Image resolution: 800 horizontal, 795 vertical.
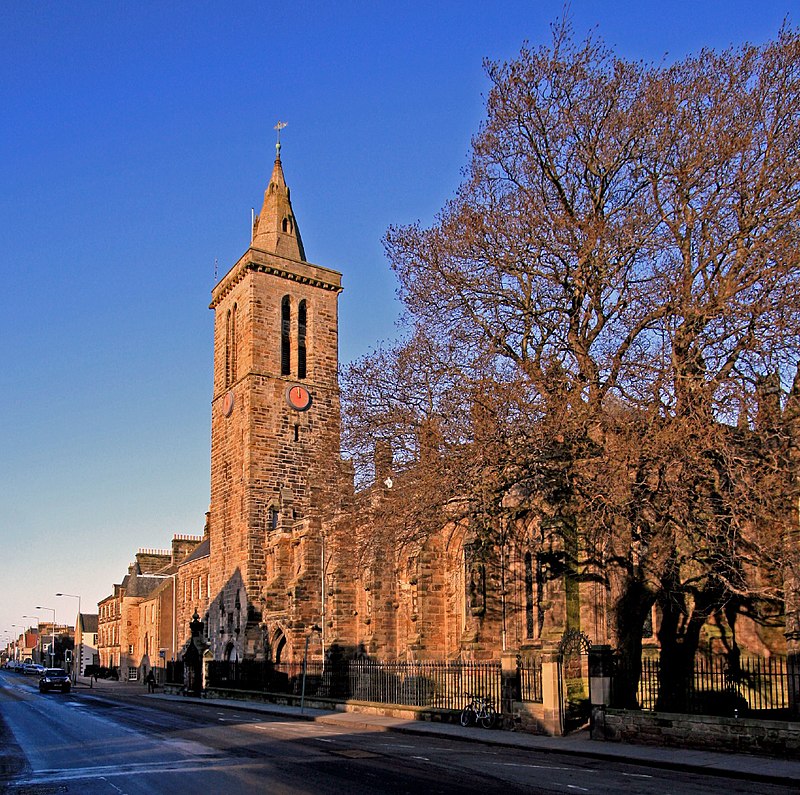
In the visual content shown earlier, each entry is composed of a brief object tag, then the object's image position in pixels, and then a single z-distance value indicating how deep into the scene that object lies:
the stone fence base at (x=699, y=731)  14.65
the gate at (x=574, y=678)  19.62
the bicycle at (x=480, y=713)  21.34
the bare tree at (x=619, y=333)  16.36
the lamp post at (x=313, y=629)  39.94
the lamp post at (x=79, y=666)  92.81
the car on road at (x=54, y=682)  53.62
